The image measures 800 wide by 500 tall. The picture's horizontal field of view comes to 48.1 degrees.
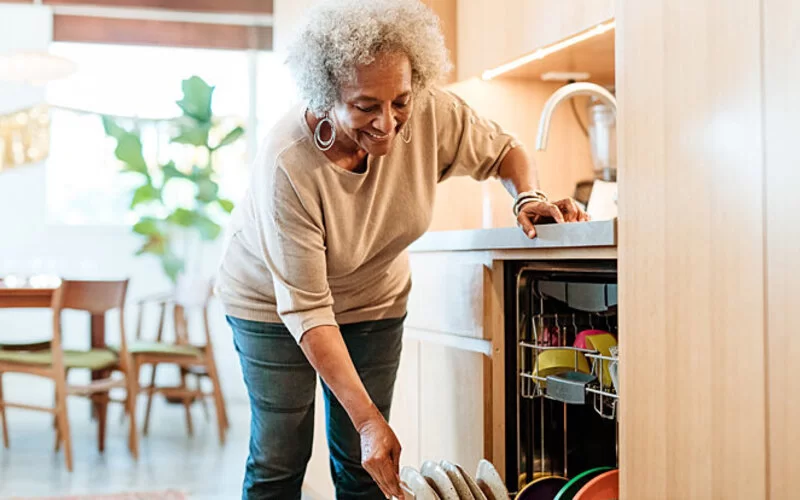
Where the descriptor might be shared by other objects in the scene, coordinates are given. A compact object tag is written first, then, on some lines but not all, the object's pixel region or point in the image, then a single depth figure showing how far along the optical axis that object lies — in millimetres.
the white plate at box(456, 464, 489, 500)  1379
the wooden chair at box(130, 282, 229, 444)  4121
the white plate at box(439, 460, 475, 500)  1358
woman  1338
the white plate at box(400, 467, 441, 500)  1309
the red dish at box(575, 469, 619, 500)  1335
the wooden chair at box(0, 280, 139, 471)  3609
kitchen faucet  1843
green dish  1378
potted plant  5215
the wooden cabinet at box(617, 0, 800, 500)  976
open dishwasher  1477
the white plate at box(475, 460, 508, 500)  1415
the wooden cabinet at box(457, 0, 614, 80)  1840
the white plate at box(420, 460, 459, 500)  1352
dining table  3553
